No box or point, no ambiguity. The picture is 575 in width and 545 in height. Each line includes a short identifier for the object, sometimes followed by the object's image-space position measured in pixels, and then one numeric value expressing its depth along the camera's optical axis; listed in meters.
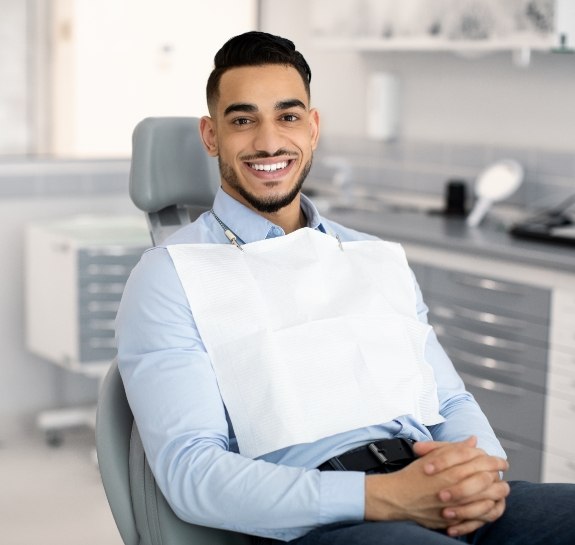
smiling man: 1.71
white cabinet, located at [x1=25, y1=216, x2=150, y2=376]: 4.09
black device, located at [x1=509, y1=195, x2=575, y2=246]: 3.43
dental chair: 1.86
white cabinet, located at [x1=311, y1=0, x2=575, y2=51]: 3.51
